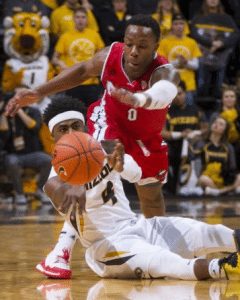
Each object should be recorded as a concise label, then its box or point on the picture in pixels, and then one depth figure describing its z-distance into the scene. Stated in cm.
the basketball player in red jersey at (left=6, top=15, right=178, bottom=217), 680
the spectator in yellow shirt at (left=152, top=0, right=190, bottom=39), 1509
